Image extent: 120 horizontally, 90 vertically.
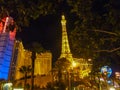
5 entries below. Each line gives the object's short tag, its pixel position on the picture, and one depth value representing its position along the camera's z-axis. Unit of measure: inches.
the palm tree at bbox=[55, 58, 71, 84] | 2137.1
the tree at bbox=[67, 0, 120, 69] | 383.0
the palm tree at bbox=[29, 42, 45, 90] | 1441.7
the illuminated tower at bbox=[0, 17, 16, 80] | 3385.8
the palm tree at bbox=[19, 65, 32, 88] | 2270.8
